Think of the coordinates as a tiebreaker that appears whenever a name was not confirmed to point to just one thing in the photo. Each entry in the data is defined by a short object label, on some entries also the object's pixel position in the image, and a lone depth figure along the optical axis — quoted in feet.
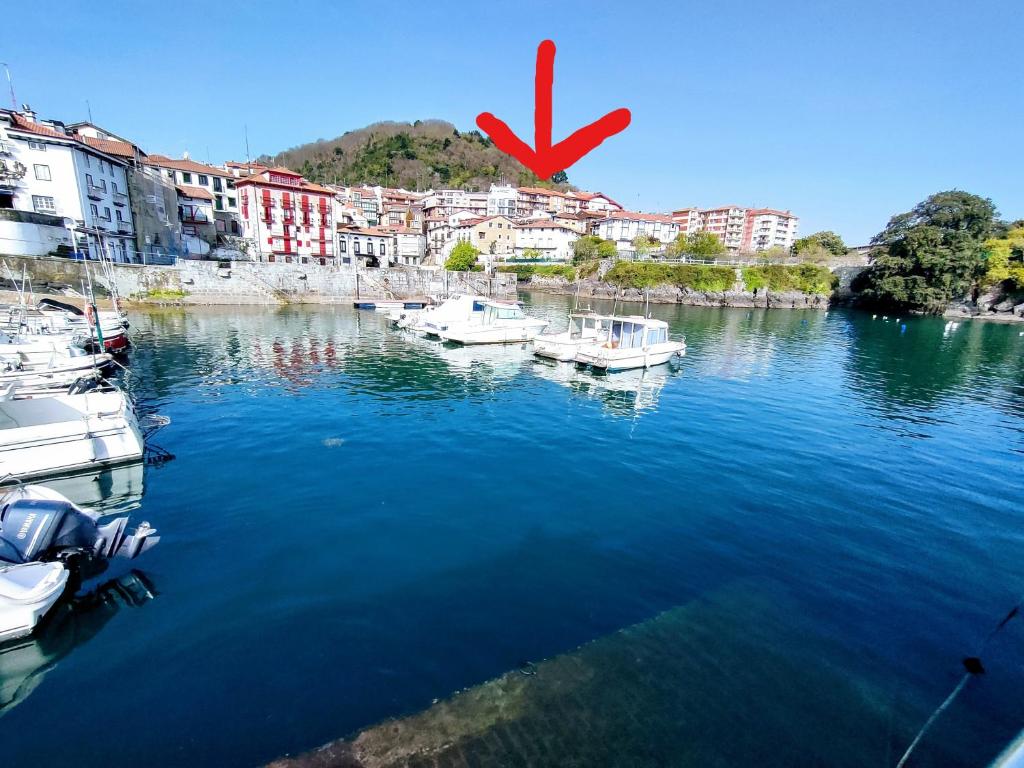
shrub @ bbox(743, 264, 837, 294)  265.75
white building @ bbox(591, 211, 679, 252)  364.58
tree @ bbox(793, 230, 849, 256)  326.24
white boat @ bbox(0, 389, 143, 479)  37.99
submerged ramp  17.69
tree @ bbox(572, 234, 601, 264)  310.04
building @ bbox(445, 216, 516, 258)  316.40
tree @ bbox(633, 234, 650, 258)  301.43
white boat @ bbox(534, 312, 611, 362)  95.42
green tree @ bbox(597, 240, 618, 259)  302.21
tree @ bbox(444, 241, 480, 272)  255.60
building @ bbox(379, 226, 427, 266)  286.66
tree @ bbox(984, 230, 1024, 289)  213.46
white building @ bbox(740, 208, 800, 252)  426.51
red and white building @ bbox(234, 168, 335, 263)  206.90
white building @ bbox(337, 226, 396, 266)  242.99
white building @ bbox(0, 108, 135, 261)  134.31
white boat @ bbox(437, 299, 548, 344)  111.24
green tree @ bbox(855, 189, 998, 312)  212.23
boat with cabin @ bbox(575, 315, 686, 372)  89.40
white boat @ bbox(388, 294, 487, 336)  117.91
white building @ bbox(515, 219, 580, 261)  343.67
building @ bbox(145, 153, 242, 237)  215.72
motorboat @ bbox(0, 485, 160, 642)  22.56
